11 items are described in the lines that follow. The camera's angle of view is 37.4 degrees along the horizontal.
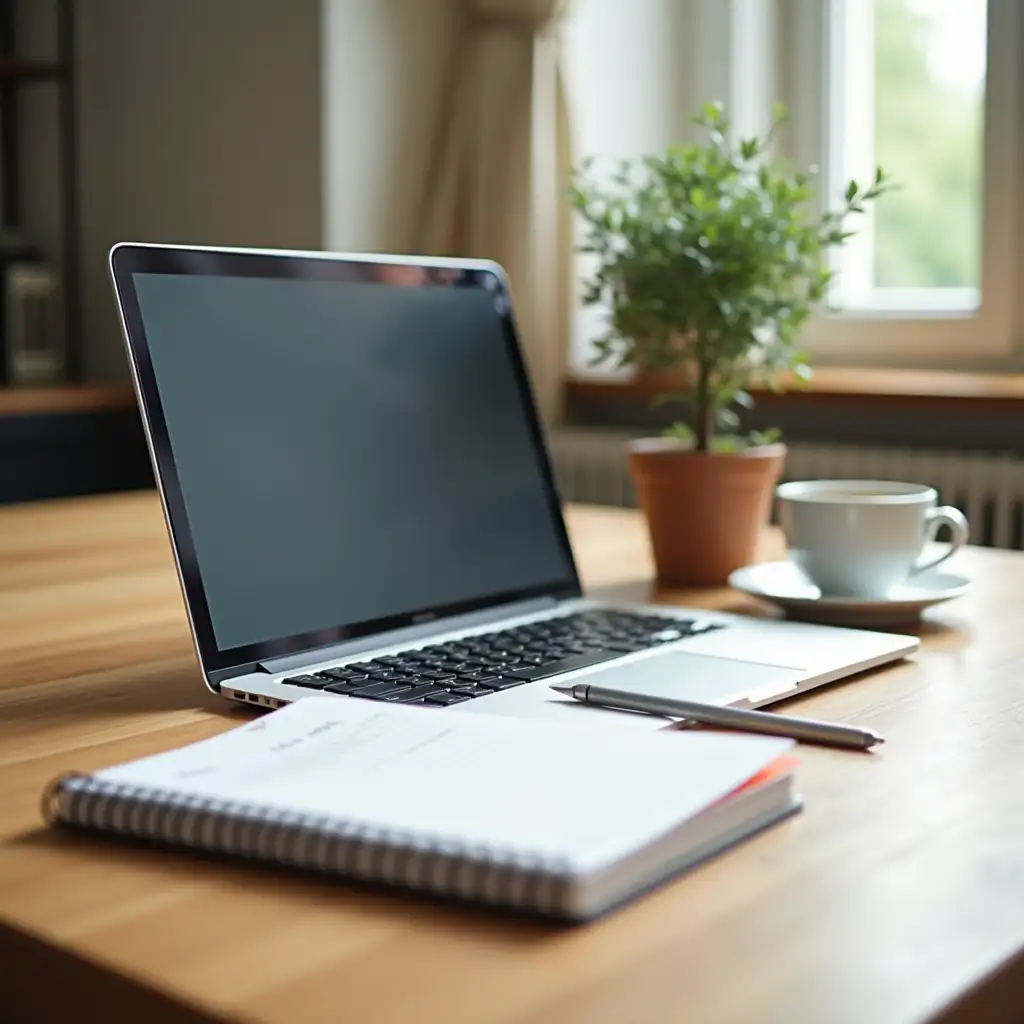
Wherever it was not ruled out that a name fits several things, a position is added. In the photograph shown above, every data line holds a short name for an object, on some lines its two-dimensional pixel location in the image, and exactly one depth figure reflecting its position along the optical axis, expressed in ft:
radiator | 6.59
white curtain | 7.77
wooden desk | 1.53
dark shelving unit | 9.37
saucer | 3.52
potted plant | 4.06
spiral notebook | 1.74
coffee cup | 3.60
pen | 2.44
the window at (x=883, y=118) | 7.57
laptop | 2.83
